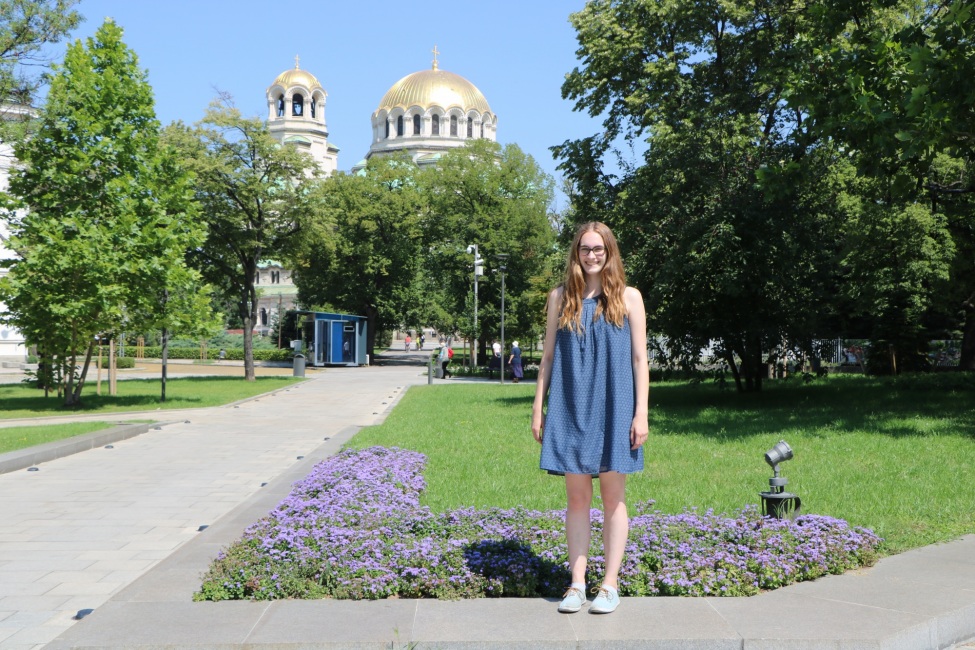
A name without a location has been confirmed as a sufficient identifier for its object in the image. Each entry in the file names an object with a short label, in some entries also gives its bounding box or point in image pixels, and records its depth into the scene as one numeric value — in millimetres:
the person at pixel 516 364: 37531
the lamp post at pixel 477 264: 45312
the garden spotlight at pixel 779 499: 6441
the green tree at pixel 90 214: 20469
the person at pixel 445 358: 41378
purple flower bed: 5309
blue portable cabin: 53844
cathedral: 105188
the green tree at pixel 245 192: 35938
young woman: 4855
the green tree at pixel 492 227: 53625
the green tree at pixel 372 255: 58844
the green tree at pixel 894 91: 11992
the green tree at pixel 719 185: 18469
